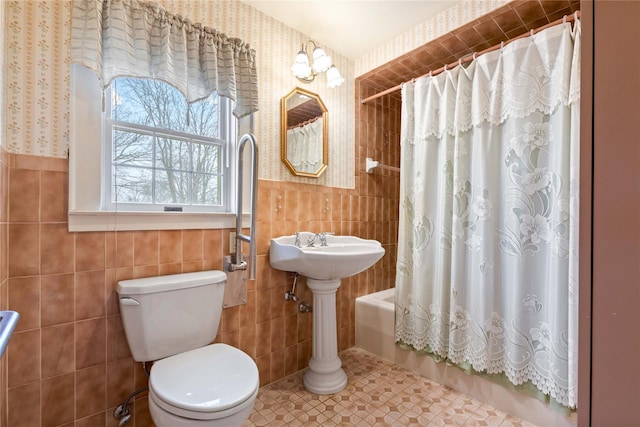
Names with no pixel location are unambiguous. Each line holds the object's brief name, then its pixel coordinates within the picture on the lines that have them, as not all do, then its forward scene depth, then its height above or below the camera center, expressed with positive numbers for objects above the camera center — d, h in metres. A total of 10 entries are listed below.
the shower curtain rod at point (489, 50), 1.37 +0.91
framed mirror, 1.88 +0.54
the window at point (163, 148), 1.37 +0.33
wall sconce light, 1.86 +0.96
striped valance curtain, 1.21 +0.76
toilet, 0.97 -0.62
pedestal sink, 1.63 -0.45
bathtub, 1.47 -0.97
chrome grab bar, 1.46 +0.01
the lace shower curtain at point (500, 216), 1.36 -0.02
